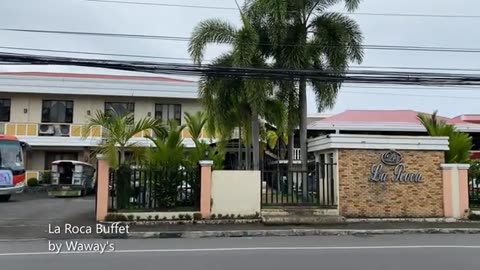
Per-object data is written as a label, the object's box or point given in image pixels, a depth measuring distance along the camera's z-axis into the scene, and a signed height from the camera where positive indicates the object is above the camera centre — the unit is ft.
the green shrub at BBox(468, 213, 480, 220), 55.01 -3.80
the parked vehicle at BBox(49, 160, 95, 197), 90.17 +0.24
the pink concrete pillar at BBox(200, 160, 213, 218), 52.54 -0.81
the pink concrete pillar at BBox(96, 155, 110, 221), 50.93 -0.82
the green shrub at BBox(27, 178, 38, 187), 97.40 -0.58
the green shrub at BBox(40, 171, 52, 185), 98.24 +0.24
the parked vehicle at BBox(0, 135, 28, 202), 78.59 +2.05
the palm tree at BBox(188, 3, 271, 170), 56.80 +14.04
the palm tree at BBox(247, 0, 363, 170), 57.98 +16.90
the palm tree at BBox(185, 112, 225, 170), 57.98 +3.26
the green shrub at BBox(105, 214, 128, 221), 50.72 -3.85
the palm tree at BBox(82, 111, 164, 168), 52.39 +5.27
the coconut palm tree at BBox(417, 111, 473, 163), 59.62 +4.91
